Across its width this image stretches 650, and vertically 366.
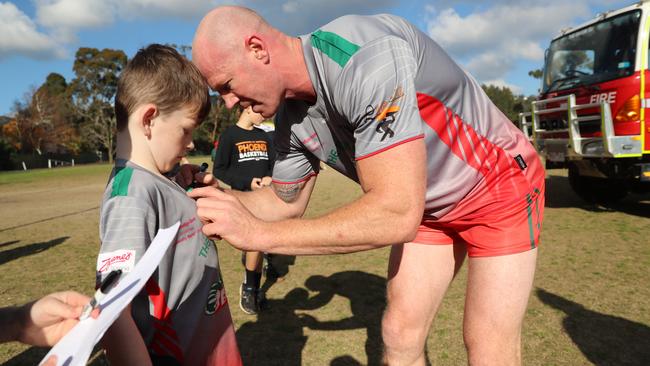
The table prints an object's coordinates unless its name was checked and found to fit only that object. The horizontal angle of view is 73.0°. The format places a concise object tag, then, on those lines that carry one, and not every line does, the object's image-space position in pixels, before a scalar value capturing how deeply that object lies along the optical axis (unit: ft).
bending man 5.35
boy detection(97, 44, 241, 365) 5.21
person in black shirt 17.74
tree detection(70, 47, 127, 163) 165.27
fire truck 21.89
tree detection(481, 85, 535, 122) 209.91
